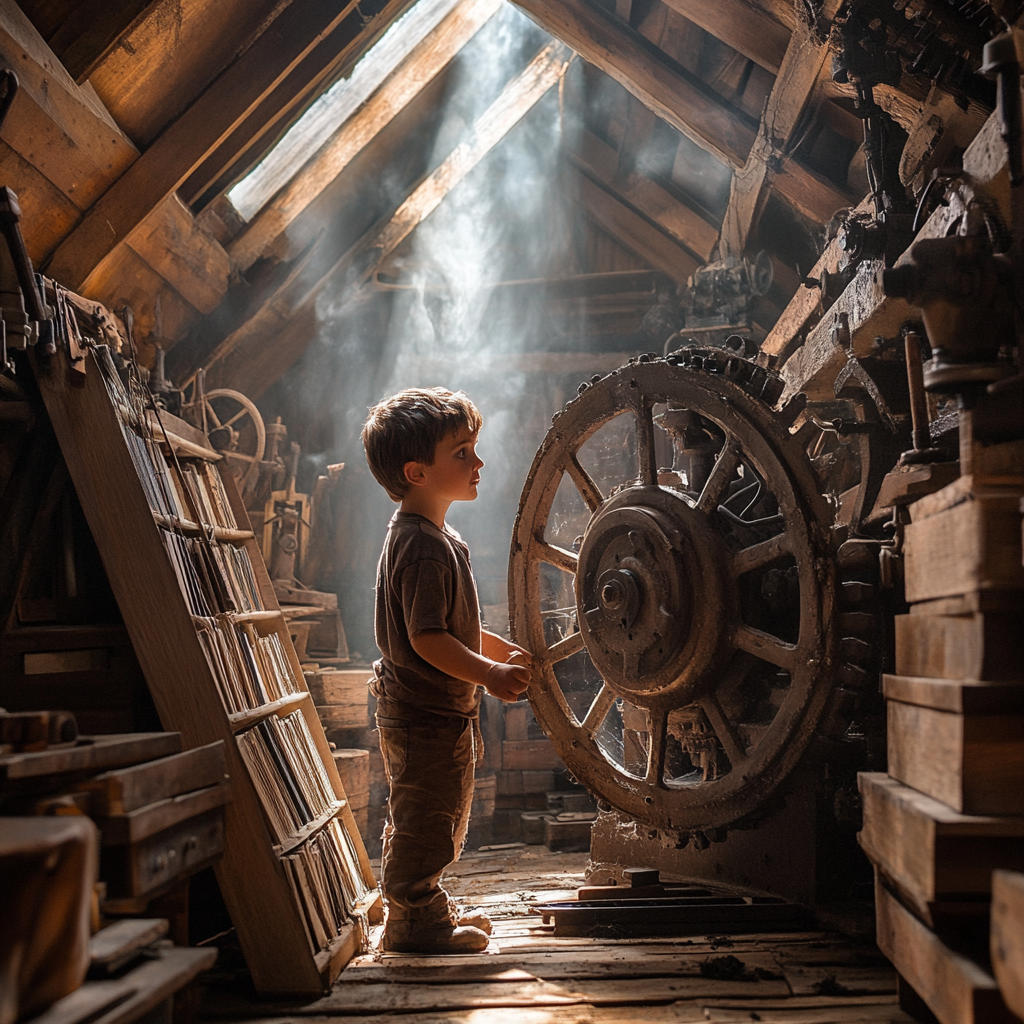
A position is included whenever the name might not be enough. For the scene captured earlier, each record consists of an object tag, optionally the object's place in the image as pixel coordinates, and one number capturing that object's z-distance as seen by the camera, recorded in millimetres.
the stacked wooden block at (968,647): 1401
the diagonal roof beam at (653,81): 4457
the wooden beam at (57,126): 2748
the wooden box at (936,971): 1271
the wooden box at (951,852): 1369
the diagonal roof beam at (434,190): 5852
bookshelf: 2184
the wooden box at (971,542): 1393
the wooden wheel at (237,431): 5367
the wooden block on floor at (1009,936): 1104
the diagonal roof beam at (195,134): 3416
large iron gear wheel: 2521
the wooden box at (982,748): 1382
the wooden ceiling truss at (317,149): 3143
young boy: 2457
